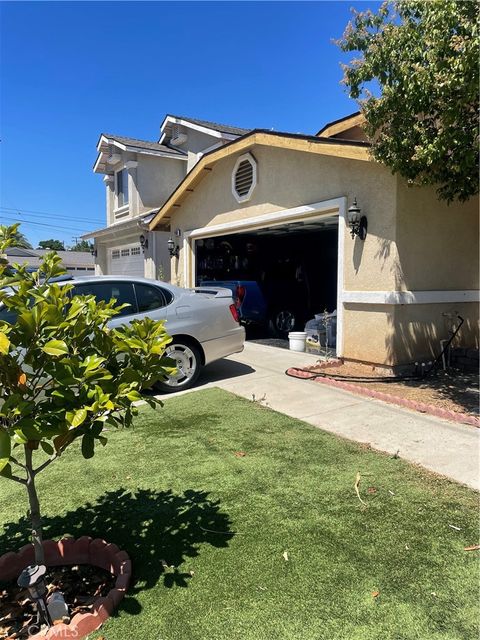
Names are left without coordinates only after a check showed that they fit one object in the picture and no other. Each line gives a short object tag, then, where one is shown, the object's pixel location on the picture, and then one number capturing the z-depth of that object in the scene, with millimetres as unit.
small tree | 1912
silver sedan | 6375
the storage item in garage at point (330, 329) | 8680
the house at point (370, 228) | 7078
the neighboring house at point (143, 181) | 15344
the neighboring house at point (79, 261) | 47519
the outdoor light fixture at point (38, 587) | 2023
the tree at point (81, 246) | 97525
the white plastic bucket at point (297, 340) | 9555
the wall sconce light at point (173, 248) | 13039
